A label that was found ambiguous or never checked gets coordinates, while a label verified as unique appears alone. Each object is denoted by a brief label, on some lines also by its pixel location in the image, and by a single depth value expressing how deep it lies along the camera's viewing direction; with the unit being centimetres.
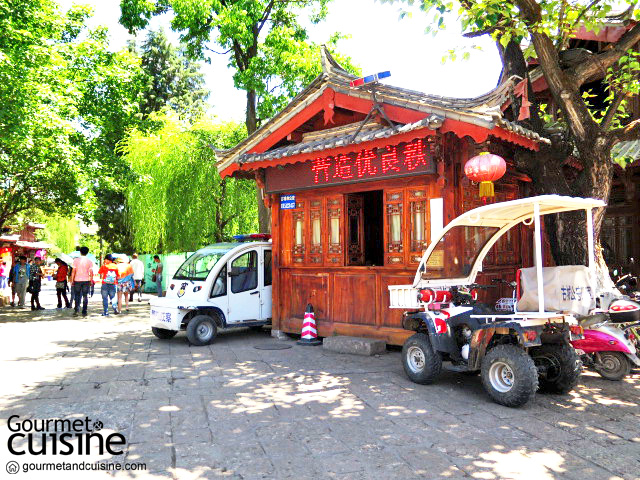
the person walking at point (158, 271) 1839
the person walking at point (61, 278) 1672
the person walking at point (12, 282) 1834
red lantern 729
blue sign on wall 1062
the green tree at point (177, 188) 2064
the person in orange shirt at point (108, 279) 1459
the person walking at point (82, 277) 1474
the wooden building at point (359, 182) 814
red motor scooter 622
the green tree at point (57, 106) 1272
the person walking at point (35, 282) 1664
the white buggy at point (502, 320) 555
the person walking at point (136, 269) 1730
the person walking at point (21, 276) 1798
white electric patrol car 1003
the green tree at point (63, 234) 5153
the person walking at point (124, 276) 1557
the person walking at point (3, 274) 1852
